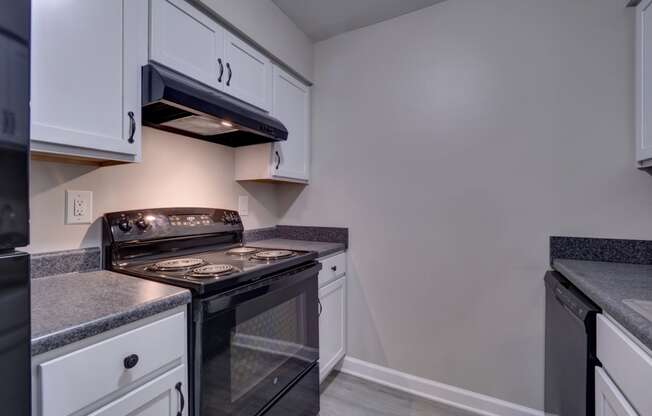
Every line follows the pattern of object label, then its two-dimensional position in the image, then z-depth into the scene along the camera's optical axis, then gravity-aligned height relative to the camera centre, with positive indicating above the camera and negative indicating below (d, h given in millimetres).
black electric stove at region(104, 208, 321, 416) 1000 -389
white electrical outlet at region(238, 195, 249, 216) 2029 +14
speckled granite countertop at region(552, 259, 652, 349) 732 -267
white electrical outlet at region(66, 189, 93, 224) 1172 -3
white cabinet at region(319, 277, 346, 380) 1797 -775
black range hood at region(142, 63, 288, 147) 1114 +422
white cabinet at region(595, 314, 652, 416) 698 -438
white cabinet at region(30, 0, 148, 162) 886 +430
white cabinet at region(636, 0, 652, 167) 1218 +539
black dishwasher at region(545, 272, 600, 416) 973 -548
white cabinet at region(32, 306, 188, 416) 645 -423
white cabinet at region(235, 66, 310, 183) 1875 +399
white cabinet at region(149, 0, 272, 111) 1215 +745
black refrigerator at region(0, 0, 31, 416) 452 -3
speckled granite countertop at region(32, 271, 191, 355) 658 -271
